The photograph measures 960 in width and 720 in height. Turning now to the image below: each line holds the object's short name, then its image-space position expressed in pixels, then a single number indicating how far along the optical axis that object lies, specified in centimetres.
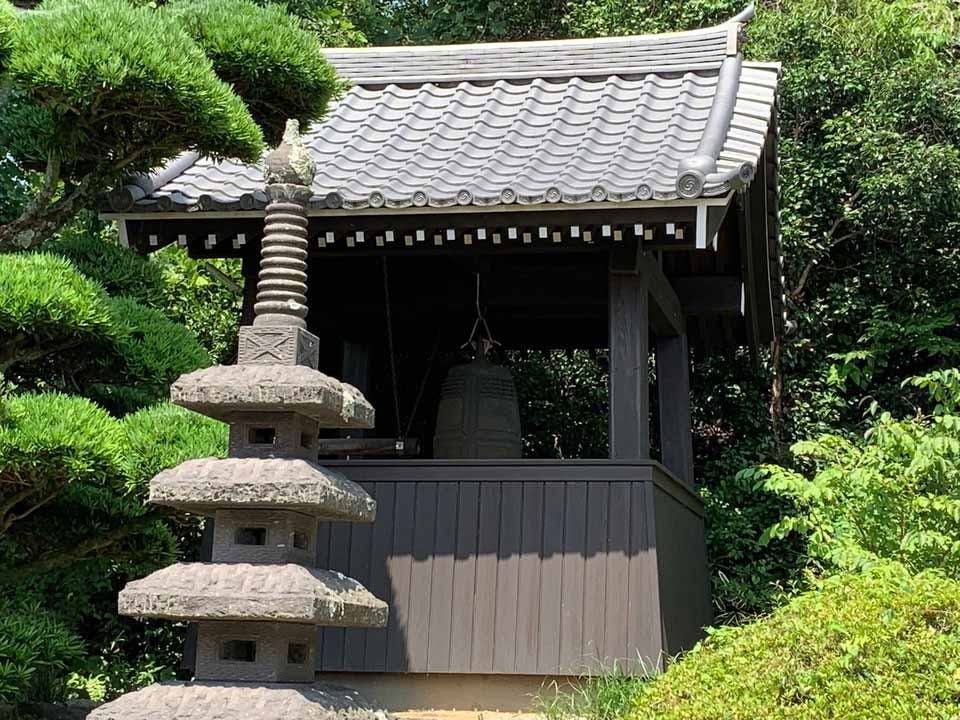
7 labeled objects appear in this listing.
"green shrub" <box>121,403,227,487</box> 533
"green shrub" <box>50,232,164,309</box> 666
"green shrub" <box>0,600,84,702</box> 547
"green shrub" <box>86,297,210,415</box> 612
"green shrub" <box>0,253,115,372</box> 515
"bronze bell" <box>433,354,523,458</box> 803
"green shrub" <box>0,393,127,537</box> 486
